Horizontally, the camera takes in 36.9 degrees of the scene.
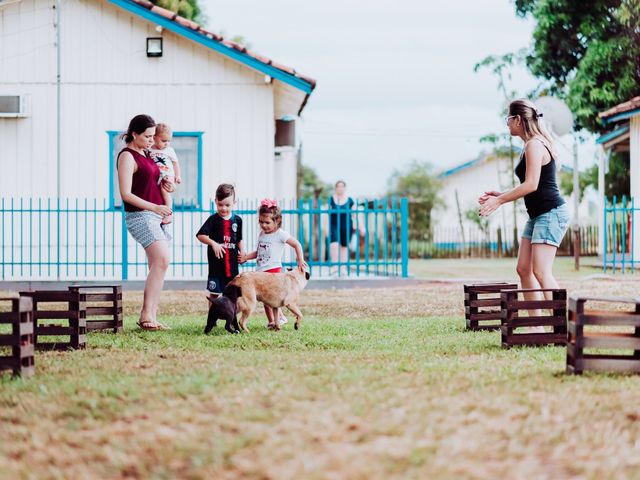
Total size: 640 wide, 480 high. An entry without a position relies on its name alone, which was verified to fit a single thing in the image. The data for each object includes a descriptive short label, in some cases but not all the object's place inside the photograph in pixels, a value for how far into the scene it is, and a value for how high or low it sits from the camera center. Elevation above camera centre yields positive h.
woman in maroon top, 8.63 +0.46
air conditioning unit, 16.86 +2.64
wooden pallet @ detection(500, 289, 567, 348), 7.15 -0.50
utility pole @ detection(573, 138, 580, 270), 22.44 +1.13
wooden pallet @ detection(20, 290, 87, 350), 7.43 -0.52
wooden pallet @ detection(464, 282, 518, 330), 8.75 -0.47
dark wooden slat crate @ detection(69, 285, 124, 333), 8.68 -0.52
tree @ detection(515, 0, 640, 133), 27.59 +6.18
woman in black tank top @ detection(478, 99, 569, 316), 7.45 +0.45
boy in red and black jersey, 9.03 +0.13
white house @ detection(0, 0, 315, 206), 17.09 +2.78
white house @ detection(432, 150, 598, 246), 52.75 +4.24
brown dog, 8.46 -0.32
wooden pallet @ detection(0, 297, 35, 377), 5.78 -0.52
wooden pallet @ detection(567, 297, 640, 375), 5.73 -0.54
